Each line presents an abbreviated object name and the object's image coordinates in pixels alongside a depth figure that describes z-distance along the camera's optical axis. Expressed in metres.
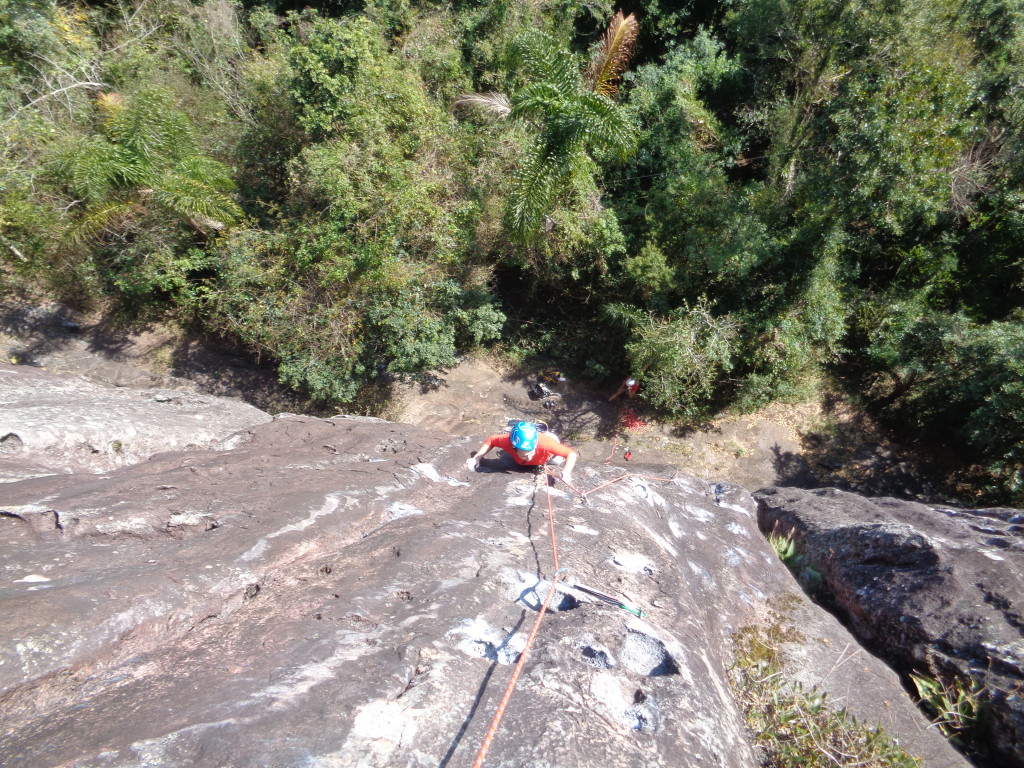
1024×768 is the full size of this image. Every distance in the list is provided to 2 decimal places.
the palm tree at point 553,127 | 9.10
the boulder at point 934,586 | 4.43
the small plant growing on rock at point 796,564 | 5.86
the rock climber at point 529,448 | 5.47
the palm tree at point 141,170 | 9.03
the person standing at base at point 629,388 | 11.04
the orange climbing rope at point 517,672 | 2.59
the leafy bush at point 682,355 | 10.34
